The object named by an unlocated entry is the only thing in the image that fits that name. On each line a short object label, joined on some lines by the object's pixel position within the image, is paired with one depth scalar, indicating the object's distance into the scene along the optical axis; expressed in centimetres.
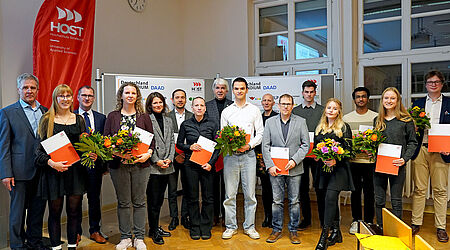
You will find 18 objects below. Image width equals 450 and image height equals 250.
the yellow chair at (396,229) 172
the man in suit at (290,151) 378
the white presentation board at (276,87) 513
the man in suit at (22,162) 334
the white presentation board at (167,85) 491
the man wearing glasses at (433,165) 391
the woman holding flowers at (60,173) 312
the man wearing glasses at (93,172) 387
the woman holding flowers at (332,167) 353
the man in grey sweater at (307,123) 436
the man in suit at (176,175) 438
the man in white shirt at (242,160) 389
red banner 414
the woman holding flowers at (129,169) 343
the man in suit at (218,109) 430
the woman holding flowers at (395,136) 352
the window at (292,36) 604
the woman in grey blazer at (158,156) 377
